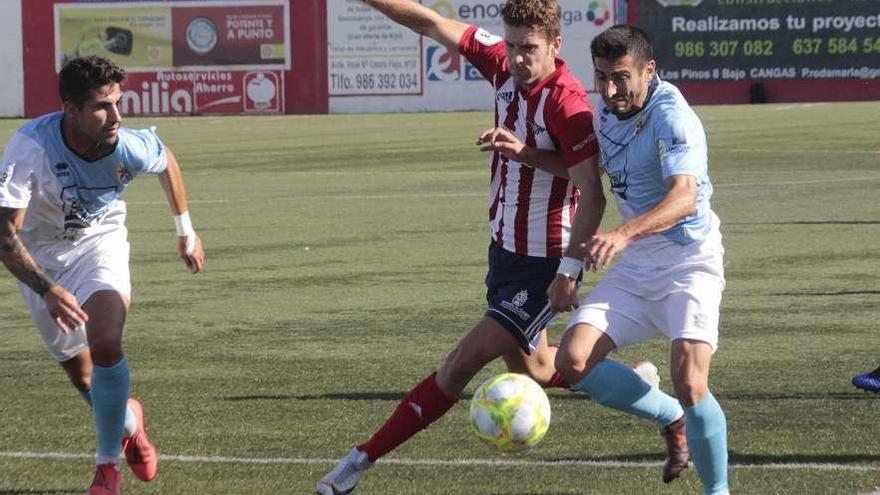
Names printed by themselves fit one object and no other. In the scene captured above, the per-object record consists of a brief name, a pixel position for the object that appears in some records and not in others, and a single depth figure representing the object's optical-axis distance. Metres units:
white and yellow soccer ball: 14.40
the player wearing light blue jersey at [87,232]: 14.77
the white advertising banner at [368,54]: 98.56
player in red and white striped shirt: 14.77
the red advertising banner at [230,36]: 100.81
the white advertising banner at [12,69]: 104.81
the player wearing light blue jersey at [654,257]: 13.70
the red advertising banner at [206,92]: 100.81
